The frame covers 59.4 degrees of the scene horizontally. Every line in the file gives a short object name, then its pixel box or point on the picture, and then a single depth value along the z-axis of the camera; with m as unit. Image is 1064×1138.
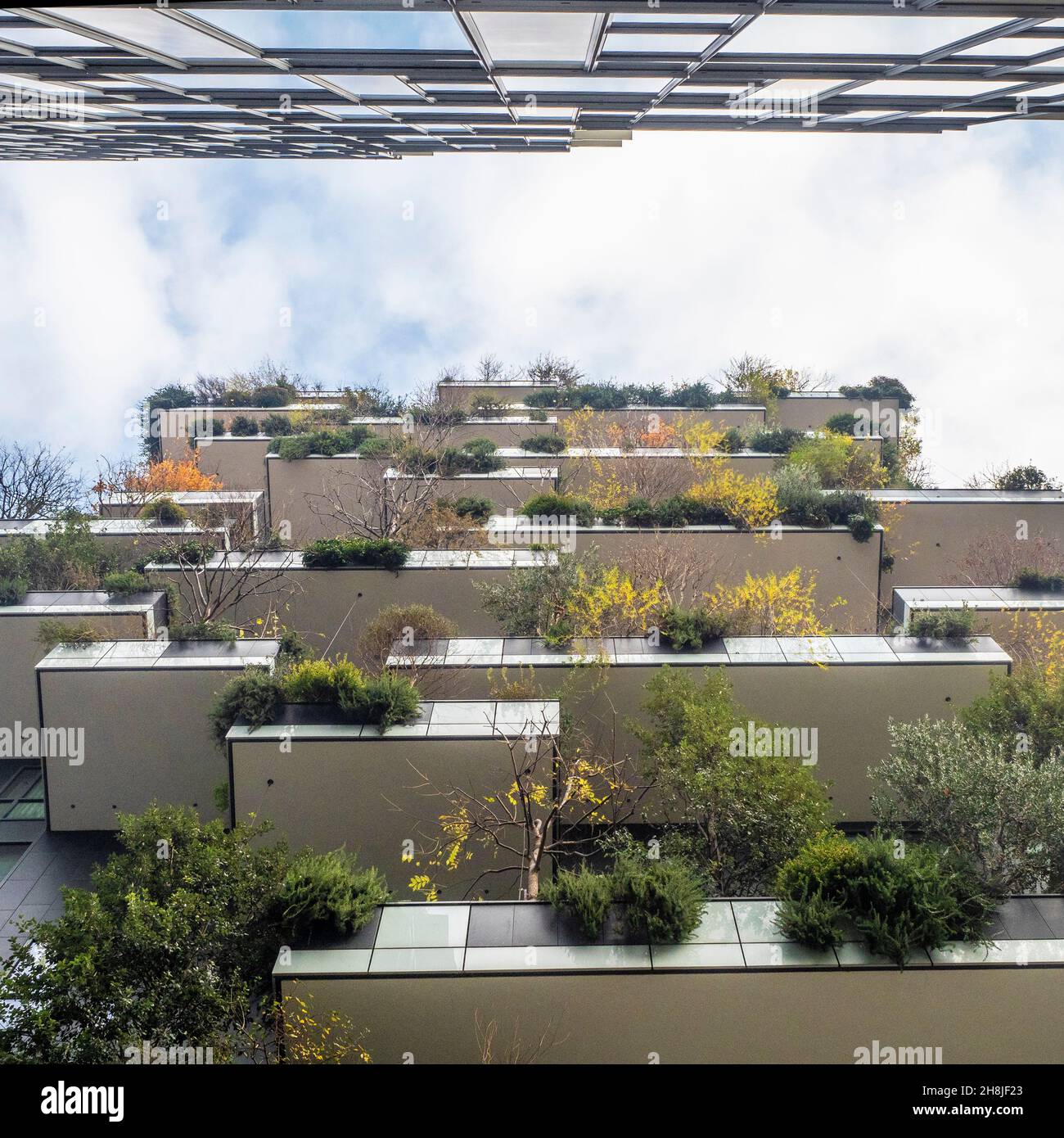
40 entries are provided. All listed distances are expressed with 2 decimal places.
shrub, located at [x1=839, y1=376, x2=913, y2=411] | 38.62
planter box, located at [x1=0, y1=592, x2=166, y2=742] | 17.06
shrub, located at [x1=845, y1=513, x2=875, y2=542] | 20.69
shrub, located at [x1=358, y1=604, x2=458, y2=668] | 16.03
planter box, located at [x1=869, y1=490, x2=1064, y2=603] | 23.91
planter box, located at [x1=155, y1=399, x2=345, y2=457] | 34.47
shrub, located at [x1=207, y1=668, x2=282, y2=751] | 13.47
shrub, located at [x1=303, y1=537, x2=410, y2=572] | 18.81
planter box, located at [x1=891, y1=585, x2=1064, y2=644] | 17.44
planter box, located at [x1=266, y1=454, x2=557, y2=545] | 27.44
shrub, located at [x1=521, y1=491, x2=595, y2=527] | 21.08
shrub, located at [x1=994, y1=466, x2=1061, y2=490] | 25.38
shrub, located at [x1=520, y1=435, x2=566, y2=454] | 28.55
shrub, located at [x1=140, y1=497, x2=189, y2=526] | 21.97
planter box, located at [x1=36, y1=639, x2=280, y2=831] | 15.35
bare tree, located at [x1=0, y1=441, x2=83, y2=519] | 33.66
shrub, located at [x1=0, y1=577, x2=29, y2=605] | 17.81
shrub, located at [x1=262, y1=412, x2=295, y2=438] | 32.66
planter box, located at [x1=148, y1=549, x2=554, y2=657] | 18.81
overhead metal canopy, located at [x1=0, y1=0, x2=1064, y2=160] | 6.32
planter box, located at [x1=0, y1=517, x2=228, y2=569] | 20.48
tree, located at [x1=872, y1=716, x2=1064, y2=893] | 10.75
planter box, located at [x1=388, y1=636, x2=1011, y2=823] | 15.08
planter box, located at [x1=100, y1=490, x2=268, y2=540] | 23.03
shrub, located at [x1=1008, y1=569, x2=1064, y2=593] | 18.56
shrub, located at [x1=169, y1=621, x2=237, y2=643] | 16.14
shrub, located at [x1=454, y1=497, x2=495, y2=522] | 22.38
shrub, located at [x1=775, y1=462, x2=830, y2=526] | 21.19
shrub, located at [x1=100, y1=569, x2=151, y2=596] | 17.59
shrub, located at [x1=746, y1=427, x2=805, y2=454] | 28.34
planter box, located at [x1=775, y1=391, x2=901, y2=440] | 37.88
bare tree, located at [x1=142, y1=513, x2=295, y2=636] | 18.59
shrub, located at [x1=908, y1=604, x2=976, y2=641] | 15.83
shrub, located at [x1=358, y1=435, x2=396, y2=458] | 27.11
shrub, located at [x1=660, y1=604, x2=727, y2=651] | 15.30
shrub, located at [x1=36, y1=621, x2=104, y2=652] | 16.00
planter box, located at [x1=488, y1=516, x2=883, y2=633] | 20.44
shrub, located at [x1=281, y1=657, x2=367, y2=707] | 13.47
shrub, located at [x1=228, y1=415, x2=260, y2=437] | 32.84
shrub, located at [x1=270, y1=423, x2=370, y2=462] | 27.69
